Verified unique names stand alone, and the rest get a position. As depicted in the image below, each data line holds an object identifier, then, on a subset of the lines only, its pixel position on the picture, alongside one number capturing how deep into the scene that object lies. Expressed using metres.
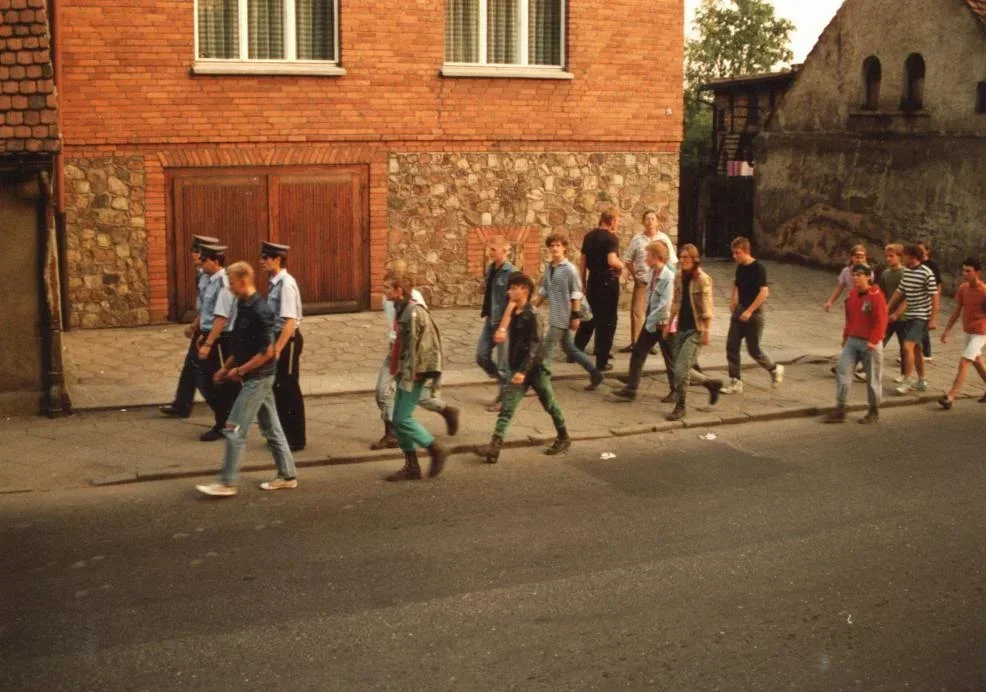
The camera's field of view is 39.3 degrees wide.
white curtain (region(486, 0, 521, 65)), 19.17
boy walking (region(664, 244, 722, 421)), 13.19
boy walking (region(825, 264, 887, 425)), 13.29
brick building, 17.20
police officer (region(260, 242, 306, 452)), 11.34
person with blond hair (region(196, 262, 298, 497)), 10.17
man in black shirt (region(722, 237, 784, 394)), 14.32
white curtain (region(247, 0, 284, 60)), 17.80
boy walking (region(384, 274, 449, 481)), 10.71
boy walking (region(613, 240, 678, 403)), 13.64
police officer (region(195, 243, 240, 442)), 11.69
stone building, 23.02
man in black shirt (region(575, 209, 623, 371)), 15.12
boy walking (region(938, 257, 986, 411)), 14.30
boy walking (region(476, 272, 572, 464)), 11.38
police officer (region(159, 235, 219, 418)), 12.67
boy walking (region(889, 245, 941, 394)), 14.98
